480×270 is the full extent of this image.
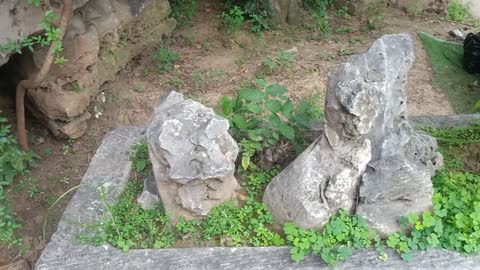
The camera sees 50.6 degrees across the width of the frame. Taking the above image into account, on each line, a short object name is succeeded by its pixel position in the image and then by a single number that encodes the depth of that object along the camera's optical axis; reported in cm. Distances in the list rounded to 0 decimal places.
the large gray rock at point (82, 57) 373
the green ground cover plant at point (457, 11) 612
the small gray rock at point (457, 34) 566
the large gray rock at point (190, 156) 203
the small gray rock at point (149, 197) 231
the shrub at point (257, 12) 539
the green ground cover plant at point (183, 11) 549
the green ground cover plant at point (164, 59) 484
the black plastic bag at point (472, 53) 497
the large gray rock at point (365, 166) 205
